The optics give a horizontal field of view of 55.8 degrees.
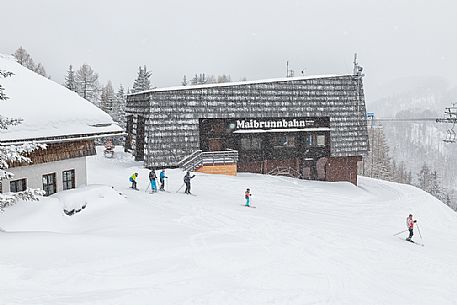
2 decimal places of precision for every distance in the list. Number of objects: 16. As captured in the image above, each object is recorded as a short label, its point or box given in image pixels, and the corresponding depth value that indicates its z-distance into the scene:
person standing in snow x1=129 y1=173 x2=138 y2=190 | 23.22
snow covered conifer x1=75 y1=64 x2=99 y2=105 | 75.71
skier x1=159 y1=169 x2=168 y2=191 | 23.52
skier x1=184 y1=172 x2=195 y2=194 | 23.16
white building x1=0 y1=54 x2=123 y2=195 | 15.67
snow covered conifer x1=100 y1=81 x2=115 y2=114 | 61.88
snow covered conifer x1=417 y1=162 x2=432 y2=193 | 95.29
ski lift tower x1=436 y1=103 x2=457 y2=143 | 28.01
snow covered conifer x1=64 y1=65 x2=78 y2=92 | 66.75
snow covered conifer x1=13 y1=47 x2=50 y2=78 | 86.44
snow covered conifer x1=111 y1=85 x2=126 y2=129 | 58.91
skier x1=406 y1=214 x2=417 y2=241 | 18.55
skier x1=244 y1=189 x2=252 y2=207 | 21.69
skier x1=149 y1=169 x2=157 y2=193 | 22.98
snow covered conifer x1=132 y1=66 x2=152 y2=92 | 63.00
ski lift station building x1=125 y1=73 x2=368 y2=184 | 32.00
